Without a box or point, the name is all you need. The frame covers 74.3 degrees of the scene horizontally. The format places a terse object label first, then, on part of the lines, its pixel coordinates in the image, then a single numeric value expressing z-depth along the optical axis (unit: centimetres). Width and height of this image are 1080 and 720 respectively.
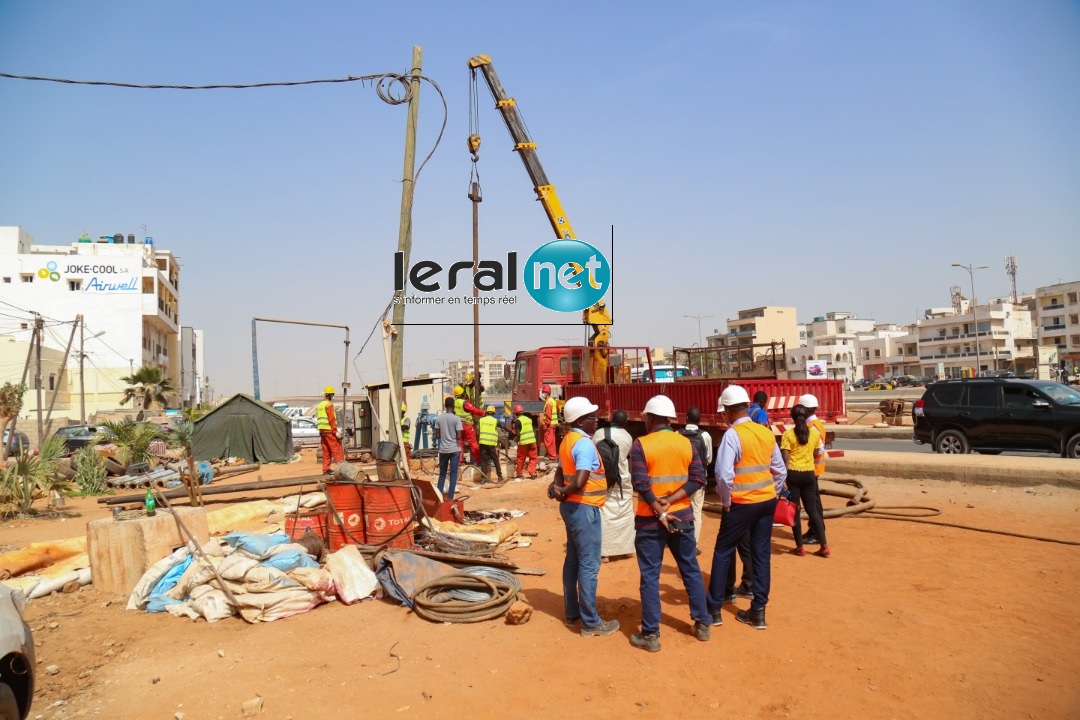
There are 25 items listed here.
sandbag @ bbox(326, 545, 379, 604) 643
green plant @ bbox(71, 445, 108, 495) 1567
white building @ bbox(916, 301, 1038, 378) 7231
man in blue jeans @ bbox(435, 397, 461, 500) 1105
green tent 2203
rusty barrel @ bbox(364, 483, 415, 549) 779
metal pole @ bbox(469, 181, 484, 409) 2291
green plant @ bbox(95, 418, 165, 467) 1797
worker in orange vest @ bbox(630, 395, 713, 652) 507
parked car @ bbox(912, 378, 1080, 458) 1258
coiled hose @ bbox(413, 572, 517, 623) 585
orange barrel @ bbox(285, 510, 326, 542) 807
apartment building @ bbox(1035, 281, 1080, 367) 6681
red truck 1160
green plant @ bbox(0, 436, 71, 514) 1231
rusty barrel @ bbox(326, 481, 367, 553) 788
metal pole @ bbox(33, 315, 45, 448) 2822
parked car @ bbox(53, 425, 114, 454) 2458
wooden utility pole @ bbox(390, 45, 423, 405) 972
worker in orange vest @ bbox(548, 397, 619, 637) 538
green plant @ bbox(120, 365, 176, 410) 4472
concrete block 692
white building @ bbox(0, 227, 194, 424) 5269
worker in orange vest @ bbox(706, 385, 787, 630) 546
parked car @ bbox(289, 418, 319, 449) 2797
